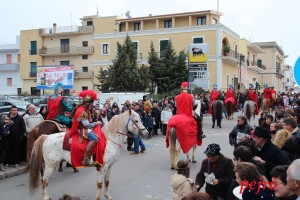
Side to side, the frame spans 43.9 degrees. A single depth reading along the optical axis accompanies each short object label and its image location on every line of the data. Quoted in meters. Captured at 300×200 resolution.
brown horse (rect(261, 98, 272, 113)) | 21.33
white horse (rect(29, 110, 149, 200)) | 8.19
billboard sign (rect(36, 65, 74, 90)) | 35.84
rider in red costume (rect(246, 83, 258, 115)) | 21.29
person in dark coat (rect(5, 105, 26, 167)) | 11.00
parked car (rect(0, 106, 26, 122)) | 17.03
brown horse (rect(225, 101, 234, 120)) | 23.58
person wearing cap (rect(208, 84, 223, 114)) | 21.58
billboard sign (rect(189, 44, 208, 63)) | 31.35
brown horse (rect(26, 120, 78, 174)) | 9.98
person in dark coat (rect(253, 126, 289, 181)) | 5.84
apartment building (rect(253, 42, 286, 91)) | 69.19
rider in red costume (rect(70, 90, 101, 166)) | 8.04
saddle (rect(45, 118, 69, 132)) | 10.14
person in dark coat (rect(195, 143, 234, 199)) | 5.62
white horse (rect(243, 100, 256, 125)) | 19.41
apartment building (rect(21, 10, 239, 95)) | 43.72
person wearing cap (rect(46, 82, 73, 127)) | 10.34
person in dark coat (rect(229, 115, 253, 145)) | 9.12
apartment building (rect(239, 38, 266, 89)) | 53.31
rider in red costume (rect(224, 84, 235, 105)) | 23.19
